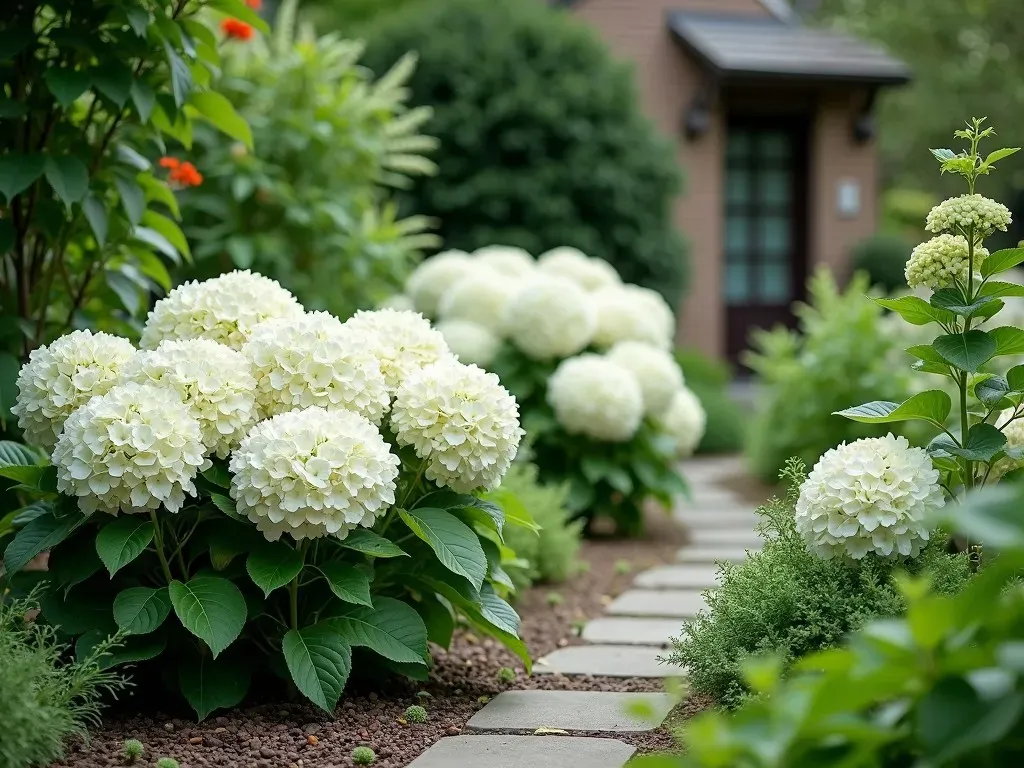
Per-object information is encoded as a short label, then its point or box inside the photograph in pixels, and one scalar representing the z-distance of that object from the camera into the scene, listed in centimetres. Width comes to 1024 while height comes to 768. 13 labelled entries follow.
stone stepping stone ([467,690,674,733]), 255
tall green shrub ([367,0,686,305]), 878
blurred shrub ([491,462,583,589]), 402
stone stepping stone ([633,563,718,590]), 430
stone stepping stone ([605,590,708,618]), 384
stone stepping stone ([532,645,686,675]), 308
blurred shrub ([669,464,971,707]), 231
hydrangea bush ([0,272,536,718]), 238
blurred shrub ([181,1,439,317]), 554
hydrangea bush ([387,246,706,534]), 495
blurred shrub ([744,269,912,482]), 606
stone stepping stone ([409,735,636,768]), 227
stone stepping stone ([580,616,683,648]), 346
